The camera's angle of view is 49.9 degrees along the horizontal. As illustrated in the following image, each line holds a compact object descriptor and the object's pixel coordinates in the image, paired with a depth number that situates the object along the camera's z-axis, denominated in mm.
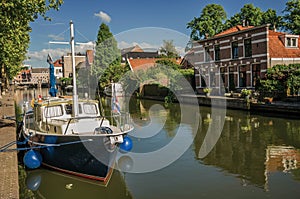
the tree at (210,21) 47875
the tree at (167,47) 58962
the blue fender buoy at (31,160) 10422
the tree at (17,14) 13077
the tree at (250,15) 47350
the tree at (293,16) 42041
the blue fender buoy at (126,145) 11477
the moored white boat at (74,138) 10008
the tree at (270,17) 47750
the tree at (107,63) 51688
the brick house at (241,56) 29531
